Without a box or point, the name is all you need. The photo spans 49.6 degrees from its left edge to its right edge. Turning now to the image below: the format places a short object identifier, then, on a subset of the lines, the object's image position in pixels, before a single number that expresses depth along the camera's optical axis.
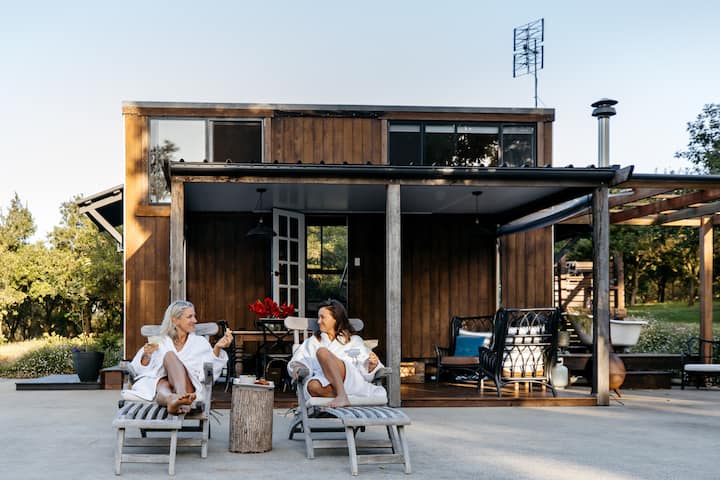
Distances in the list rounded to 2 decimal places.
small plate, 5.52
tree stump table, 5.46
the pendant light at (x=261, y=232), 9.38
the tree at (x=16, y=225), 19.58
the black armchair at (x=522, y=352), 8.38
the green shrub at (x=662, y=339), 14.60
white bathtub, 11.43
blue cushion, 10.35
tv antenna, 15.65
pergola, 8.27
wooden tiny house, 10.75
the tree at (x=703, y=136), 20.39
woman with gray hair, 5.47
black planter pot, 10.70
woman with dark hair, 5.74
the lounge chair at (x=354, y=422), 4.89
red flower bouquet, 8.82
